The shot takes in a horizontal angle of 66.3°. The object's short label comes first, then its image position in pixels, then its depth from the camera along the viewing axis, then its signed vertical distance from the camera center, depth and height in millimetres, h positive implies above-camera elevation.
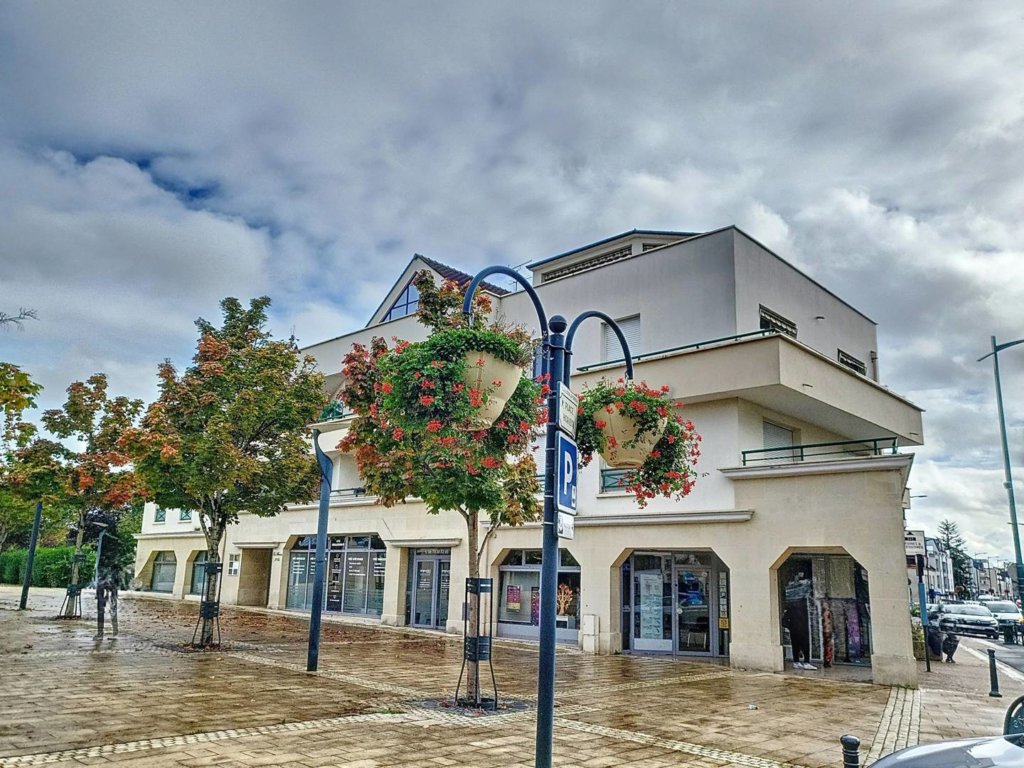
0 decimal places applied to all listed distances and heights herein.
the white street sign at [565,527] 5730 +339
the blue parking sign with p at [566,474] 5852 +741
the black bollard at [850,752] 5203 -1104
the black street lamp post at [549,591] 5594 -128
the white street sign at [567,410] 6094 +1256
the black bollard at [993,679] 13099 -1548
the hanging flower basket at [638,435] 8320 +1490
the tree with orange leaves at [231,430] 15211 +2714
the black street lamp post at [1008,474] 22688 +3288
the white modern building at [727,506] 16250 +1577
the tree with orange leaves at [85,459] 20286 +2638
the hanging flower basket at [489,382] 7449 +1765
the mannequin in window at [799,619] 18438 -907
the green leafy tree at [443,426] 7711 +1621
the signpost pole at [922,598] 18231 -353
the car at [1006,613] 29516 -1257
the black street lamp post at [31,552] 24445 +234
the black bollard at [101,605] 17156 -934
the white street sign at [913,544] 19109 +937
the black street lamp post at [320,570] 13070 -47
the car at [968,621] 32006 -1509
